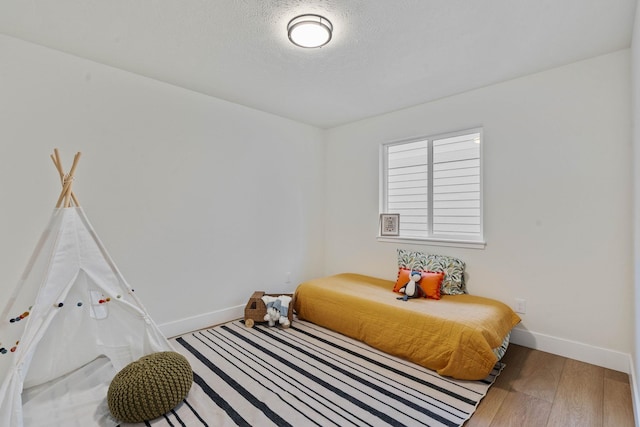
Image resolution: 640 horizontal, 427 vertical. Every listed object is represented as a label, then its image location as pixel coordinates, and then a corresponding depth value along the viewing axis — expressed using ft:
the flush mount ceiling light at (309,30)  6.42
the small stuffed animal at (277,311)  10.68
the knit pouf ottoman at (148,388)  5.78
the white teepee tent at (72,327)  6.05
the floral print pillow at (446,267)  10.11
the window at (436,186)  10.43
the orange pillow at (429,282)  9.70
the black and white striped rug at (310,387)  6.09
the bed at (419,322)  7.34
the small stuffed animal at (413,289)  9.71
